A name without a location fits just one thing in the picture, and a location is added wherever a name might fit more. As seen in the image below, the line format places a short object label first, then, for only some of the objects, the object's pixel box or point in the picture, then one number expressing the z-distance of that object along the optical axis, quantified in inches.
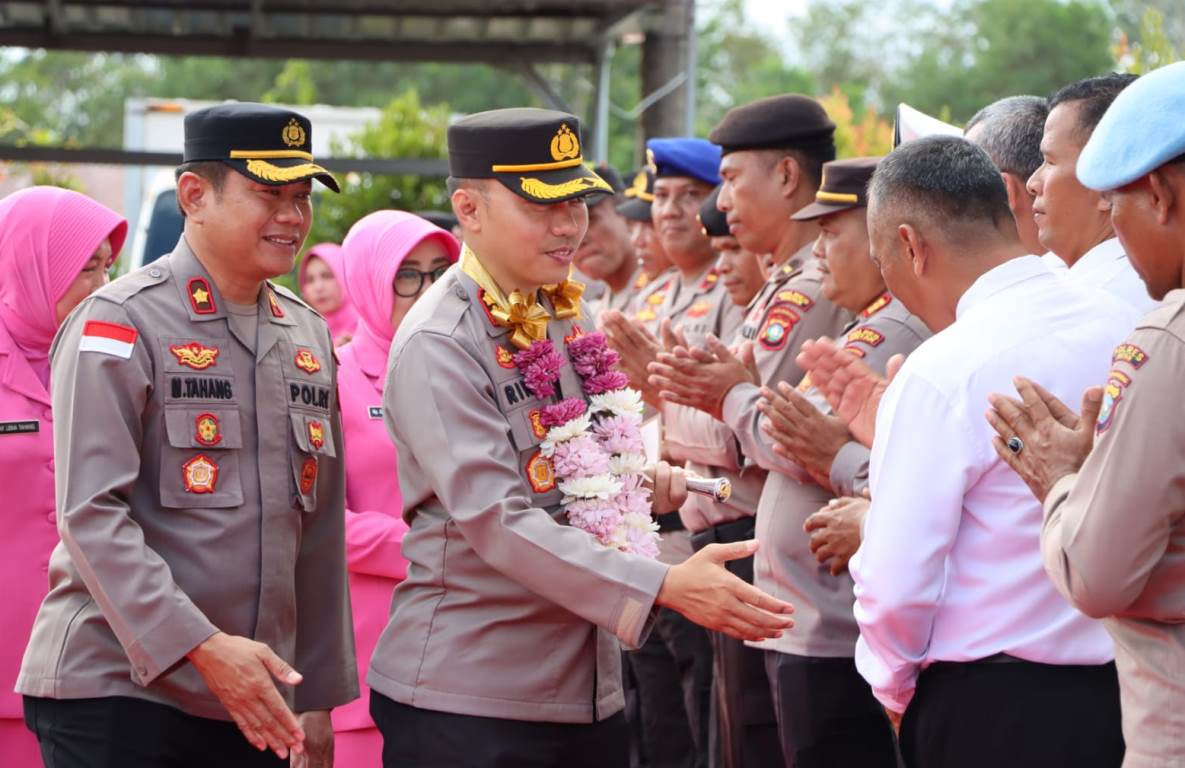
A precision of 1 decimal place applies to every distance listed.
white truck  732.7
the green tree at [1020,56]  1861.5
